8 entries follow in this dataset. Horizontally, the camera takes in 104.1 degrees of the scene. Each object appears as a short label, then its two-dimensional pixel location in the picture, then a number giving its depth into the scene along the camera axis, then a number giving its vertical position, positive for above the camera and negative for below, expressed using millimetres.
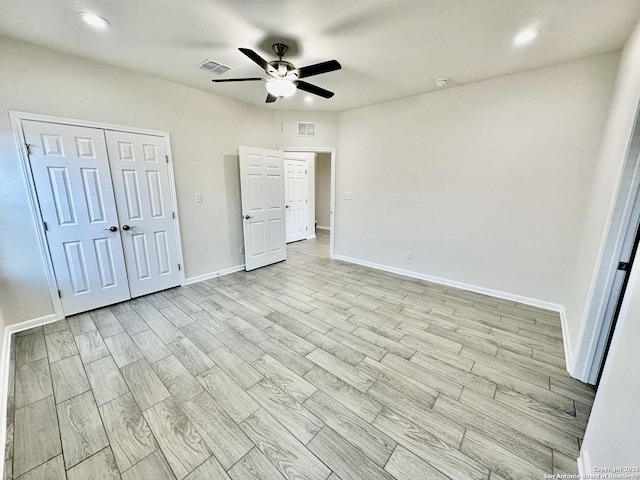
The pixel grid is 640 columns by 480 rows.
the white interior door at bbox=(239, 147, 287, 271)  4078 -328
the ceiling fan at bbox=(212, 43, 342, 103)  2078 +974
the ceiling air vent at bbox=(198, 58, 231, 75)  2668 +1291
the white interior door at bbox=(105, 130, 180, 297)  2949 -300
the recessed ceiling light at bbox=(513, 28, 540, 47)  2070 +1274
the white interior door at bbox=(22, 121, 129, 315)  2484 -283
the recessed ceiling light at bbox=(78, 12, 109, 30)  1925 +1280
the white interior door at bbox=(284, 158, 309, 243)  6109 -297
